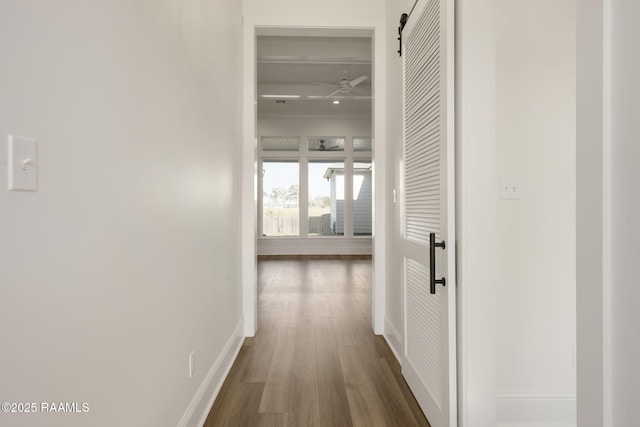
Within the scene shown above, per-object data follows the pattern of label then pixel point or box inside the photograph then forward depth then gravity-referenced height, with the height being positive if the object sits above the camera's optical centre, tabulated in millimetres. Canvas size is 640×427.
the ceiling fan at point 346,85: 5909 +2109
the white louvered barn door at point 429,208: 1657 -1
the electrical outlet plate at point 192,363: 1793 -785
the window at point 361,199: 9398 +235
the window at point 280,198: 9312 +263
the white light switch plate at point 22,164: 712 +93
